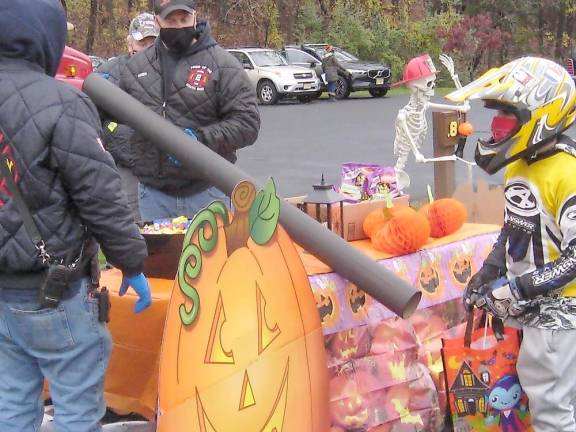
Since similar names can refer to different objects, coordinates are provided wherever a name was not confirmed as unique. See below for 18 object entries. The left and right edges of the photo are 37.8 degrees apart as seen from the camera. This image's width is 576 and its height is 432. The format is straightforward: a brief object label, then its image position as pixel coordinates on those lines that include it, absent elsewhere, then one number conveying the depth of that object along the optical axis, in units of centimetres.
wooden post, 496
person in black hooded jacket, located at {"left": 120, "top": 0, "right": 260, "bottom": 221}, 370
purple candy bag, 420
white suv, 2269
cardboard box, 386
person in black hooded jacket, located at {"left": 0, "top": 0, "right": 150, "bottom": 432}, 243
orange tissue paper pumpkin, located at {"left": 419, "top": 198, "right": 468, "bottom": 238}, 396
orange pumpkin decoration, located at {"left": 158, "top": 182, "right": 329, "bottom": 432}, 242
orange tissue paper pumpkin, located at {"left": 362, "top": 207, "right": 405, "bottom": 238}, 383
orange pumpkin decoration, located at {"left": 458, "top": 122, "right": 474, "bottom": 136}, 496
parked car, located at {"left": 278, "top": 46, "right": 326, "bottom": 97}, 2461
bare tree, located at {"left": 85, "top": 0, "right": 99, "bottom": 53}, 3138
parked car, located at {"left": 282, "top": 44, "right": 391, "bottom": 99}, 2488
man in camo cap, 434
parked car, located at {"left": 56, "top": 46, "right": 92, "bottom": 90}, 752
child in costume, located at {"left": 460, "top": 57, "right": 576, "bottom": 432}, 281
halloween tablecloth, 338
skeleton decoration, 471
